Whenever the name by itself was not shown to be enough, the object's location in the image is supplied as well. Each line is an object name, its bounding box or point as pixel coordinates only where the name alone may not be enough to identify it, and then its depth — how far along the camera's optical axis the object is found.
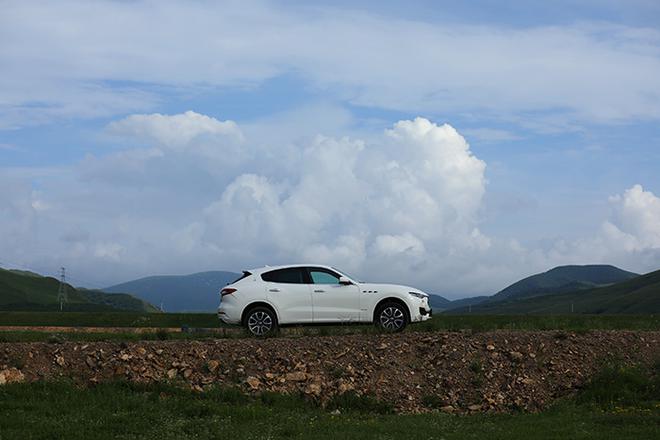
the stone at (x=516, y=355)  20.38
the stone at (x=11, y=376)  17.16
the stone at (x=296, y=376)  18.61
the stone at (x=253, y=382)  18.12
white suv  22.47
